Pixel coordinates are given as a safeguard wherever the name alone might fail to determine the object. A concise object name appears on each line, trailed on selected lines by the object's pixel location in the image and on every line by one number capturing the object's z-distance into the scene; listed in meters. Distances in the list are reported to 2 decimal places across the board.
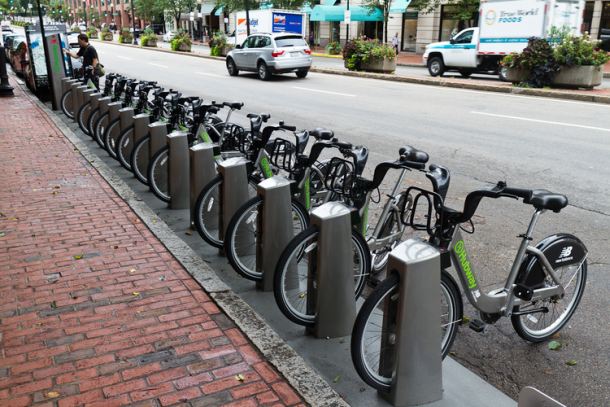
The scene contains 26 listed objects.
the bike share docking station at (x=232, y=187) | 4.93
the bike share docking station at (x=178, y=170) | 6.13
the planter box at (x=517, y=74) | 19.06
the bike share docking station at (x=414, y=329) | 2.91
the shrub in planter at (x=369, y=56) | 24.53
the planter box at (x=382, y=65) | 24.72
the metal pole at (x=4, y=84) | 16.70
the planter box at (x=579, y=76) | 17.86
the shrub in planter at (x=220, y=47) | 37.47
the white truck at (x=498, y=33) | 21.88
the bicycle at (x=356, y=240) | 3.80
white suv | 22.22
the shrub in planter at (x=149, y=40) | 53.31
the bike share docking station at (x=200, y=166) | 5.53
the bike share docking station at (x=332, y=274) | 3.58
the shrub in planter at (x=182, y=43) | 44.28
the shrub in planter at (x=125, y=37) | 62.03
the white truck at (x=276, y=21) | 36.28
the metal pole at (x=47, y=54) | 13.78
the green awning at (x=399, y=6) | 40.41
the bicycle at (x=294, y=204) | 4.55
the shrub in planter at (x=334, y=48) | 42.19
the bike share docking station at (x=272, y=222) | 4.23
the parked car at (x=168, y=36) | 65.20
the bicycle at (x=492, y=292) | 3.10
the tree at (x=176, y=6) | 72.19
